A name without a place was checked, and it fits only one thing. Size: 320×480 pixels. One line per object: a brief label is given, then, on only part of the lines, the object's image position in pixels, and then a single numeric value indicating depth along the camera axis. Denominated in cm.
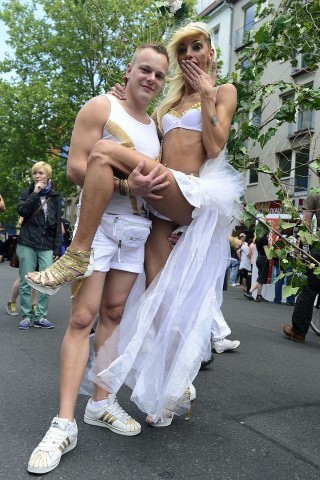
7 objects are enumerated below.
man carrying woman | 251
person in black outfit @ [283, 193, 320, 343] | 596
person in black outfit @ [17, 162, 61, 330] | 589
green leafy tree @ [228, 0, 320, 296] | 327
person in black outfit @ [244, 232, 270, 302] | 1126
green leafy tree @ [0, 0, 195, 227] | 2475
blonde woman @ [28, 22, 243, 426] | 243
